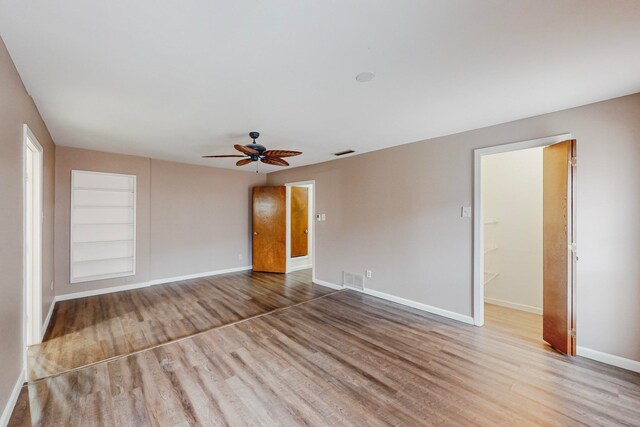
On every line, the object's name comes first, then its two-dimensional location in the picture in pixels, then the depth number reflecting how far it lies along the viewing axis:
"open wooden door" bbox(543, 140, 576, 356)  2.54
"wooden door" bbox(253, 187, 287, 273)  6.04
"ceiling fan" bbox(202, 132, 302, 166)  3.08
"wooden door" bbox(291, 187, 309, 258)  6.61
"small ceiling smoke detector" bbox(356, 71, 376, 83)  1.97
